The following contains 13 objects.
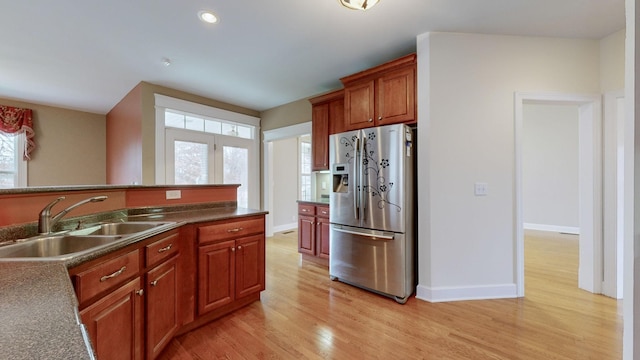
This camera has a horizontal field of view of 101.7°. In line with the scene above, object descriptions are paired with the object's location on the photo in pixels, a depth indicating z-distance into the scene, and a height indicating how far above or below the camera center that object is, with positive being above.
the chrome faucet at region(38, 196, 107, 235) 1.46 -0.21
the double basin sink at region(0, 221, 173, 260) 1.27 -0.33
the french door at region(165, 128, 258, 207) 3.99 +0.32
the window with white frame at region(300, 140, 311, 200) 6.33 +0.20
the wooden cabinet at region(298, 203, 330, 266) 3.46 -0.74
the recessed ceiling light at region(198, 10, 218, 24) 2.18 +1.39
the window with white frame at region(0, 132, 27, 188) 4.05 +0.31
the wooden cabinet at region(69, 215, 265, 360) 1.18 -0.66
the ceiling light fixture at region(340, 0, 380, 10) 1.82 +1.23
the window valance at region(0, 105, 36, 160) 3.96 +0.91
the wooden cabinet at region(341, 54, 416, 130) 2.63 +0.90
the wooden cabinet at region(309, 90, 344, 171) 3.54 +0.78
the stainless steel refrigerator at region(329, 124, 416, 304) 2.47 -0.33
